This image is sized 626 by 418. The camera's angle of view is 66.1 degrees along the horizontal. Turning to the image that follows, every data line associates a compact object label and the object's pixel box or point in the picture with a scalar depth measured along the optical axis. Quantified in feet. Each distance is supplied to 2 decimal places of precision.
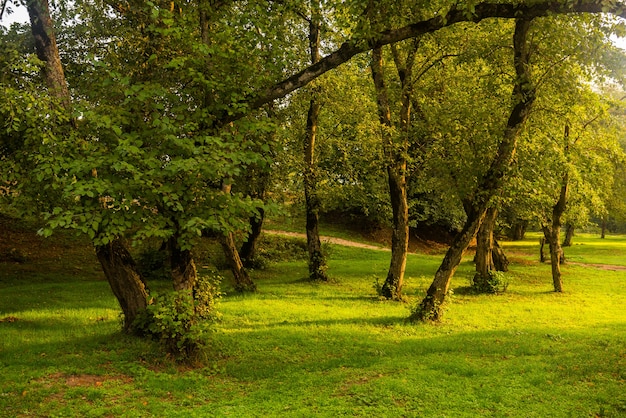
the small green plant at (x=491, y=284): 67.21
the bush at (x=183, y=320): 27.30
